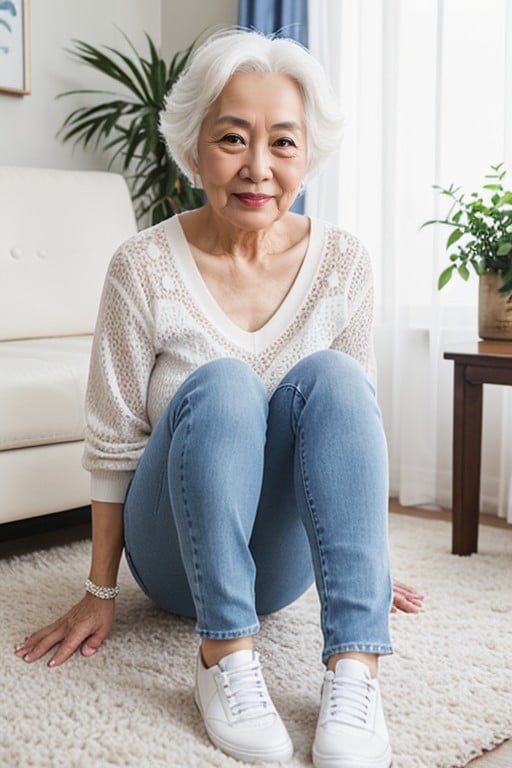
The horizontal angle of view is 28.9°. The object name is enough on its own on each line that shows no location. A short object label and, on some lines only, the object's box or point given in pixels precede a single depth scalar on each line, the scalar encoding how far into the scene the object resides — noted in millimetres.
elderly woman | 1265
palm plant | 3340
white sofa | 2143
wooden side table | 2283
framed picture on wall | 3213
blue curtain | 3170
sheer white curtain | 2756
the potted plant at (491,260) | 2375
